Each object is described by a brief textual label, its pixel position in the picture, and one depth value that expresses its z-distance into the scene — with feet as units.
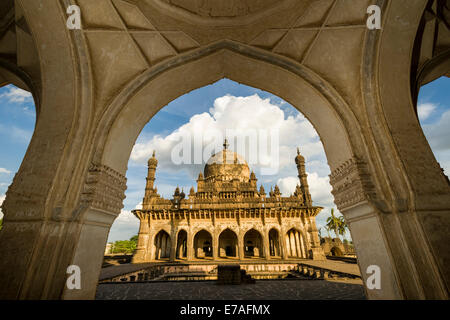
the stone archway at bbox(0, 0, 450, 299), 8.70
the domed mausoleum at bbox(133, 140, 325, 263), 61.72
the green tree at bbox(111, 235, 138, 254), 140.97
